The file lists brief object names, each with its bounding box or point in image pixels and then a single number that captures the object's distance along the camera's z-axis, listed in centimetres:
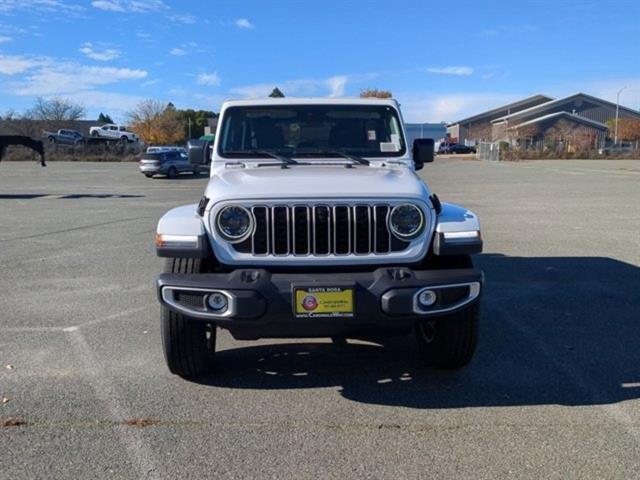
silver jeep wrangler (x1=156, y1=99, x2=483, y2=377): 383
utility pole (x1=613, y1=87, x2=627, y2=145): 7631
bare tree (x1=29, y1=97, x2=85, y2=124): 8331
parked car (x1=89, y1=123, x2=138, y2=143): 6919
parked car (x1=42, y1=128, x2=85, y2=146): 6159
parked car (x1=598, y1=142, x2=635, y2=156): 6372
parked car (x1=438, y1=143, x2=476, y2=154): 8175
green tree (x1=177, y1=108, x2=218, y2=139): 8795
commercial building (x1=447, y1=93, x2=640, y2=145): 7862
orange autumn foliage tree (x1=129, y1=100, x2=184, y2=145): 8175
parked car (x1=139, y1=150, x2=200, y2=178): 3306
